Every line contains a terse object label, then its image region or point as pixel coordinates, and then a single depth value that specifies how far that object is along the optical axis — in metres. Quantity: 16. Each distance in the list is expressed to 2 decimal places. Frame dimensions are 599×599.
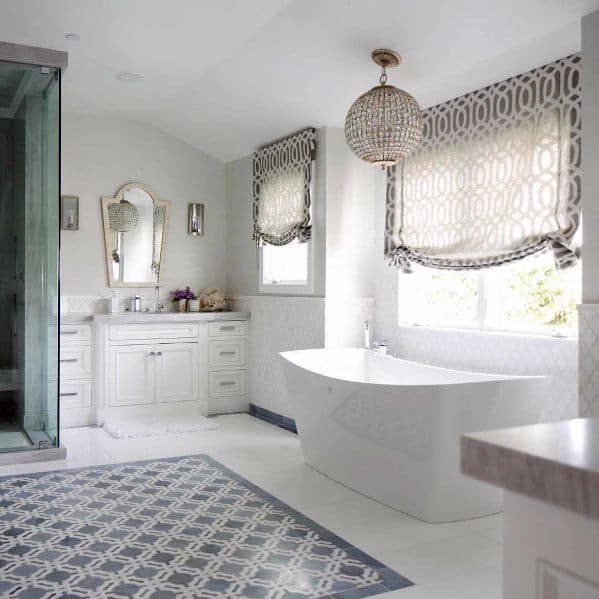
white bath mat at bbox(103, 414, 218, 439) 5.25
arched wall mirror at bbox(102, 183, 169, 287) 6.15
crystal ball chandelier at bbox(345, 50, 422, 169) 3.76
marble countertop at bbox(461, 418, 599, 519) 0.74
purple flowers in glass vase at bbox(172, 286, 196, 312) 6.32
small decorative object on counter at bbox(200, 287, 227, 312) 6.41
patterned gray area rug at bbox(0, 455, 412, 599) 2.64
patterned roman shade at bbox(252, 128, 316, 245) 5.31
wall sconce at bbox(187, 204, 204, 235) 6.56
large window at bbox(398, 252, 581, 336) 3.83
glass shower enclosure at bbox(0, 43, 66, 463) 4.43
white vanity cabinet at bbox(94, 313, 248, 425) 5.65
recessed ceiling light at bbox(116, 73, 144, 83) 5.00
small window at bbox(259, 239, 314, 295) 5.40
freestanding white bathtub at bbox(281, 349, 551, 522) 3.23
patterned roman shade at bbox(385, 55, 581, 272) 3.58
